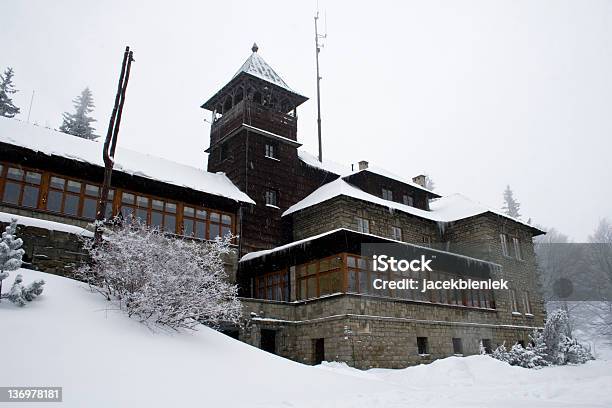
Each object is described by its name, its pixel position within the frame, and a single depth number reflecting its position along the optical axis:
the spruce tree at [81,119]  36.06
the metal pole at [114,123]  14.30
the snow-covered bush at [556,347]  20.70
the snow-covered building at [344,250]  18.41
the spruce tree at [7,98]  32.61
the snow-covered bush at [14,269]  9.02
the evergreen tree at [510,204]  56.35
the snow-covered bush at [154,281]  10.93
